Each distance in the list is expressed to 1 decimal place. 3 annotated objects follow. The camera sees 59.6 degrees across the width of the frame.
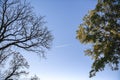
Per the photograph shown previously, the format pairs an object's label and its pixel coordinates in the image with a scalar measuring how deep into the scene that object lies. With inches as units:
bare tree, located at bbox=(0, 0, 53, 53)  409.9
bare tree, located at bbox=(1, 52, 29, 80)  512.9
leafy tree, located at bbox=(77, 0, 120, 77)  444.6
